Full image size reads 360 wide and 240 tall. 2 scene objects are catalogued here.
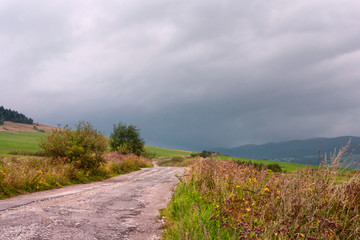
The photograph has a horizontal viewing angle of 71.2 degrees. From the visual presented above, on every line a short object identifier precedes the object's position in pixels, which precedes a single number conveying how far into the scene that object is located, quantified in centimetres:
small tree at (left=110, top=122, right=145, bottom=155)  3828
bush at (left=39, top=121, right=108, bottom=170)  1631
